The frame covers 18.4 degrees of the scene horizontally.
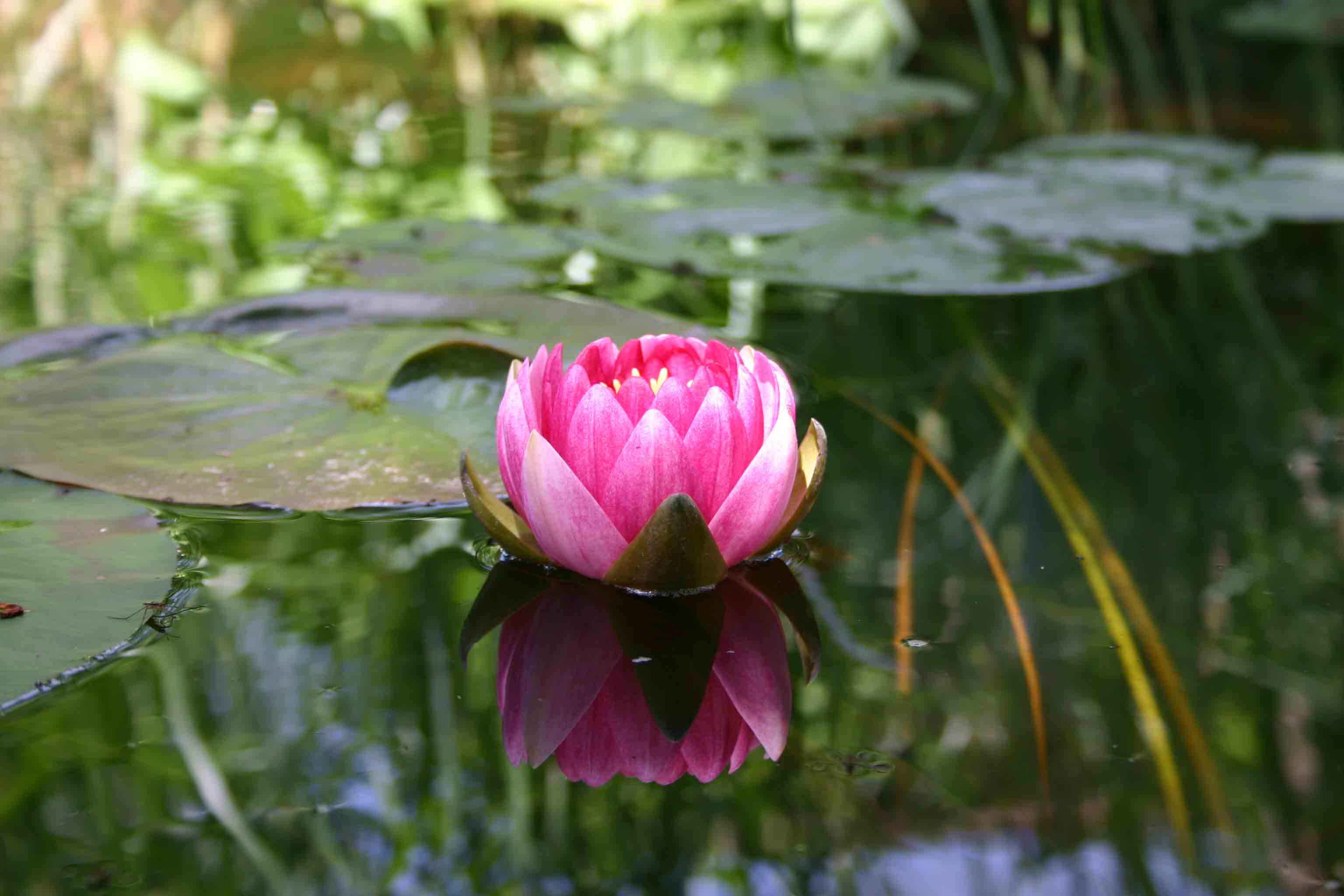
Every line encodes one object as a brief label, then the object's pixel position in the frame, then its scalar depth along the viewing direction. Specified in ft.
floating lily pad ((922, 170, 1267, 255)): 5.51
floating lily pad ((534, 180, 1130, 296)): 4.88
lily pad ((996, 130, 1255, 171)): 9.03
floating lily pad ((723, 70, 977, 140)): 11.07
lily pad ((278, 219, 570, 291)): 4.76
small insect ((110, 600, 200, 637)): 3.72
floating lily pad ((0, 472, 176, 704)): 3.65
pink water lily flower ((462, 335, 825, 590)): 3.72
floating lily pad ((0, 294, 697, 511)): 3.97
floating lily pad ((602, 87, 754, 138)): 10.96
